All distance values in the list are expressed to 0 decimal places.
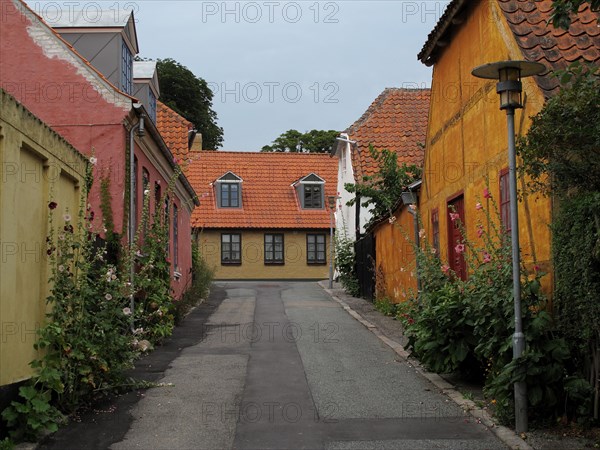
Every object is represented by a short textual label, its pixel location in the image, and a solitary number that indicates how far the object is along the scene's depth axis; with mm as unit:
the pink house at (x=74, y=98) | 14867
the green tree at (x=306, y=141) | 59856
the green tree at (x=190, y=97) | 51750
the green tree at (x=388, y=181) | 22000
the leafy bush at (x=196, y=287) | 18339
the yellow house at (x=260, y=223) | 42219
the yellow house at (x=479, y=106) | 8898
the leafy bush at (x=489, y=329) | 7023
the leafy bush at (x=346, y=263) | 27094
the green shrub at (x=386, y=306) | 18641
